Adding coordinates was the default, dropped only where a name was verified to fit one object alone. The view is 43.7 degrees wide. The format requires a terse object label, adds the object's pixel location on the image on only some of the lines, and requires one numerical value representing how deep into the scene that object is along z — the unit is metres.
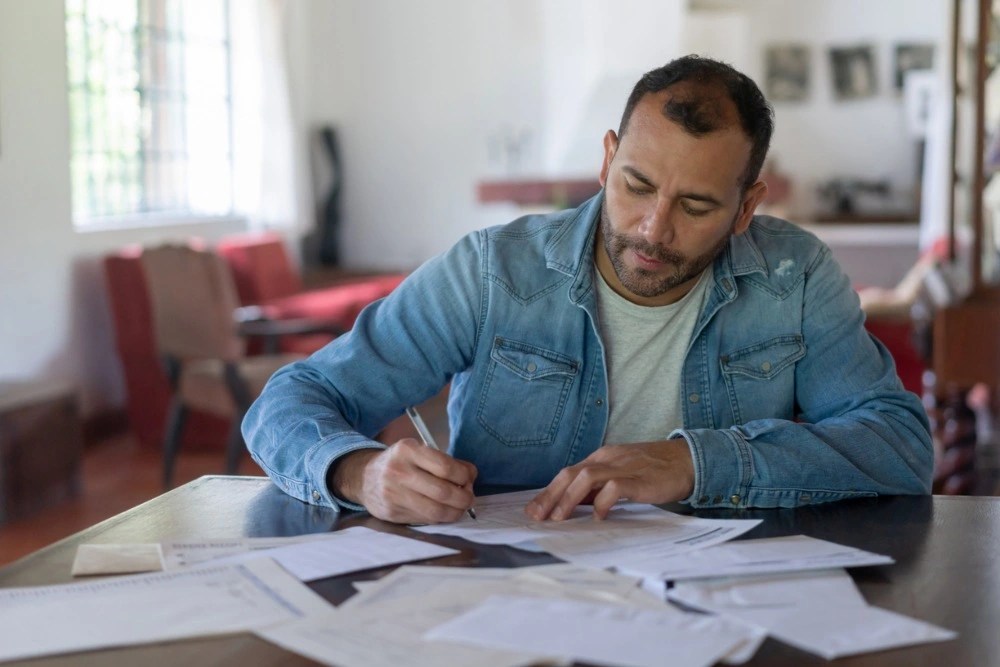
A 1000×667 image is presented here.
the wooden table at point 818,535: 0.97
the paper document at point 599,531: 1.22
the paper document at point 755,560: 1.14
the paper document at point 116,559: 1.17
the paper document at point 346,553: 1.16
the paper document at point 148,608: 1.00
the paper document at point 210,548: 1.20
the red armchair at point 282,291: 5.61
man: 1.59
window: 5.50
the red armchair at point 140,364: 5.04
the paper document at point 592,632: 0.94
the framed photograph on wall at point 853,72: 7.97
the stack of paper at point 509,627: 0.94
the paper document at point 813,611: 0.99
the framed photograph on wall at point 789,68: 8.08
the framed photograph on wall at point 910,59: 7.88
